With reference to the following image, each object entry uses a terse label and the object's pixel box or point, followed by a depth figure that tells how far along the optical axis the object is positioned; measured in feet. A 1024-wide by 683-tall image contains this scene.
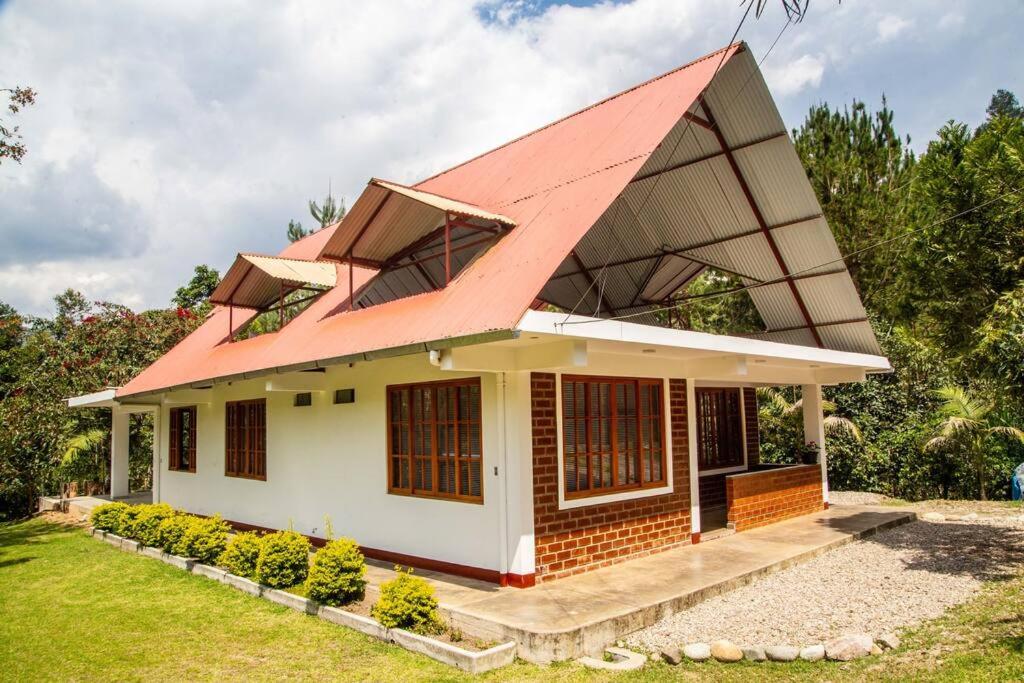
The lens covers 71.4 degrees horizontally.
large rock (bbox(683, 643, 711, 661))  18.01
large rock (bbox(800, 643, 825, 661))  17.79
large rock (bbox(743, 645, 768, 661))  18.07
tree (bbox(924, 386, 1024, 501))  44.24
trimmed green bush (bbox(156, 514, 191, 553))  32.13
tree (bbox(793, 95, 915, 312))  60.59
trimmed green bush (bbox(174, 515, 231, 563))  29.66
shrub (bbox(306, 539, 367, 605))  22.26
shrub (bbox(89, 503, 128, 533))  39.06
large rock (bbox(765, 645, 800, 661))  17.84
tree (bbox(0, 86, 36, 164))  36.68
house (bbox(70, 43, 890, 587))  23.79
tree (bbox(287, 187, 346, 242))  89.04
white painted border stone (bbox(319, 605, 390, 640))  19.98
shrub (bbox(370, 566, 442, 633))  19.62
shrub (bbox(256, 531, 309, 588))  24.90
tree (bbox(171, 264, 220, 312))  97.50
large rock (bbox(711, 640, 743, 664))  17.99
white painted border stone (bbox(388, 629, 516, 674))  17.35
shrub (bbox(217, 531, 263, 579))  27.07
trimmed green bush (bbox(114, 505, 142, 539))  36.83
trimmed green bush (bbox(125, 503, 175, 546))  34.04
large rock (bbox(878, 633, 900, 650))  18.11
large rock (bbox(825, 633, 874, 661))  17.66
